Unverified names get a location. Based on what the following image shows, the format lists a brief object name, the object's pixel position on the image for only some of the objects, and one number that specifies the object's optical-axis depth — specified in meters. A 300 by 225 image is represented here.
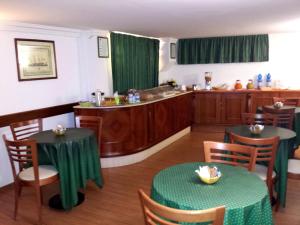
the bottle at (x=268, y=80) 6.19
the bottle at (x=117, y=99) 4.25
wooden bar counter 4.09
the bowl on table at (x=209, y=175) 1.80
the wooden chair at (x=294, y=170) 2.73
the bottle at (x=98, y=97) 4.12
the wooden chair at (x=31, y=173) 2.57
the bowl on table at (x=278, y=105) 4.45
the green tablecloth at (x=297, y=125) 4.08
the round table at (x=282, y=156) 2.71
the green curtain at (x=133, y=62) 4.88
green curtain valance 6.20
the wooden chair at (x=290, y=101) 4.93
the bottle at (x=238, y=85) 6.30
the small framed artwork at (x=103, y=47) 4.58
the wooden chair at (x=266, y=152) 2.43
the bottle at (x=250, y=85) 6.20
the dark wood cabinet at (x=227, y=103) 5.95
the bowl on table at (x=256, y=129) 2.99
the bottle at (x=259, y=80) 6.25
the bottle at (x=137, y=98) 4.44
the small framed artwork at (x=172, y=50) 6.64
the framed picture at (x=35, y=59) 3.65
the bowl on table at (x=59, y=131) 3.11
